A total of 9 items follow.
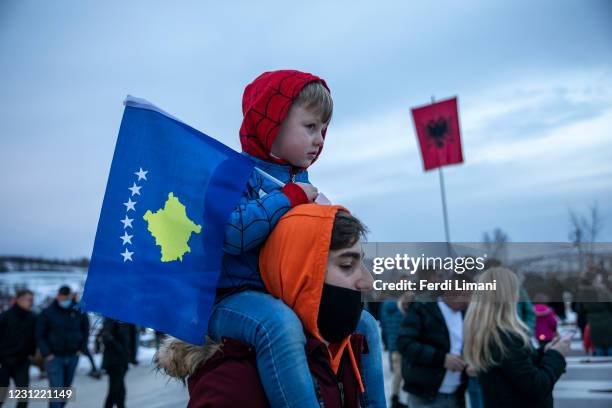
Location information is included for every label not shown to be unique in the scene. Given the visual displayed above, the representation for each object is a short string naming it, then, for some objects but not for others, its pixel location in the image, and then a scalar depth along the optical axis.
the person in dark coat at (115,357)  8.91
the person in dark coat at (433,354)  5.39
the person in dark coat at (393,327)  9.22
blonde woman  4.11
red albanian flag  14.16
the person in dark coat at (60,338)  8.98
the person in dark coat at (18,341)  9.06
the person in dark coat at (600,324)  9.60
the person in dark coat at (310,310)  1.85
